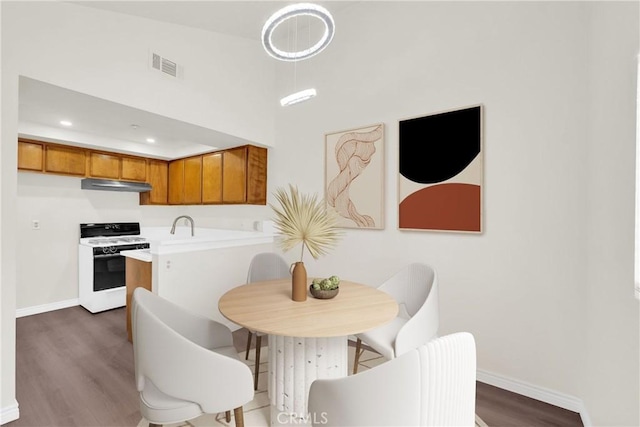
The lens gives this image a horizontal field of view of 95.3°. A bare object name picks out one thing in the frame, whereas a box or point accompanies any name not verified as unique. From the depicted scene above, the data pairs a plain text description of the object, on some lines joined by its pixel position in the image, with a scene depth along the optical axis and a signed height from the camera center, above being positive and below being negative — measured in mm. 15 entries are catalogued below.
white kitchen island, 2594 -531
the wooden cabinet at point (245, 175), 3539 +460
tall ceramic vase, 1729 -422
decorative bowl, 1751 -482
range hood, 3930 +365
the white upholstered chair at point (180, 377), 1193 -690
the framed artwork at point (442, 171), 2238 +355
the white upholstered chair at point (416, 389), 855 -530
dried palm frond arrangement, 1762 -73
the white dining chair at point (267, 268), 2686 -521
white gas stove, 3717 -753
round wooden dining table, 1393 -522
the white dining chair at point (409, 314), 1688 -662
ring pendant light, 1487 +1010
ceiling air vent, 2459 +1273
